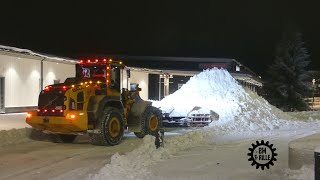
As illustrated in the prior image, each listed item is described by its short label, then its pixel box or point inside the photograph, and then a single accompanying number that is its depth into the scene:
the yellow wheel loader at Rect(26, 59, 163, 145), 10.84
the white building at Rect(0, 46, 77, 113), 19.95
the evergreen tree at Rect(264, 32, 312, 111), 34.15
